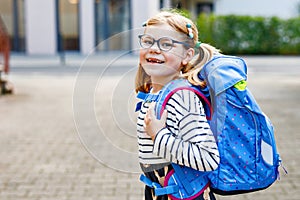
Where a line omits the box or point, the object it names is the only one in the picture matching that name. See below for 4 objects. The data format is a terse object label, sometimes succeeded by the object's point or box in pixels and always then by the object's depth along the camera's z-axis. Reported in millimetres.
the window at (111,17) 29188
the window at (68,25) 29000
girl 2182
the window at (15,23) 29219
